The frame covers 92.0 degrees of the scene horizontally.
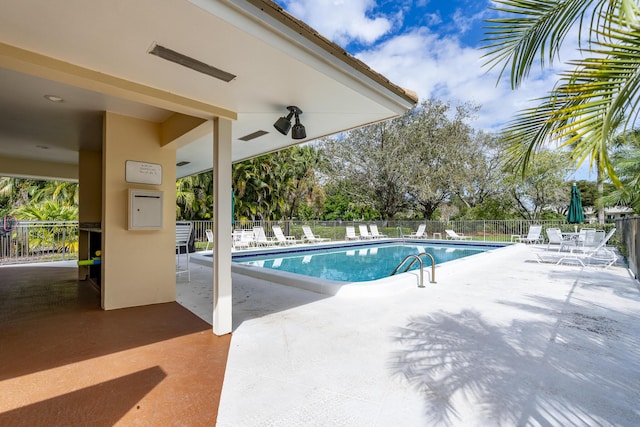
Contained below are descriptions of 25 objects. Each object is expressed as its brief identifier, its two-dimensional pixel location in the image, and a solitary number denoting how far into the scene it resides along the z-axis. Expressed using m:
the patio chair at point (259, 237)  12.80
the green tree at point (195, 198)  14.75
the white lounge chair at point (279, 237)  13.60
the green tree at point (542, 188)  17.19
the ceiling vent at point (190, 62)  2.33
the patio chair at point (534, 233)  12.90
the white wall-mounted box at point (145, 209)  4.28
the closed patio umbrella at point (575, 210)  10.40
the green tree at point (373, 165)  17.89
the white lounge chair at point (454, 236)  16.31
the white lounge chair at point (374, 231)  17.33
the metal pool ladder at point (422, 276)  5.50
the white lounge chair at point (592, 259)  7.64
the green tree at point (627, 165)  7.96
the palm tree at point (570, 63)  1.64
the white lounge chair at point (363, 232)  16.68
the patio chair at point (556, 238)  9.25
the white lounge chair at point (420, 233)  17.44
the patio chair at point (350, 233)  16.28
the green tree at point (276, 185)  16.31
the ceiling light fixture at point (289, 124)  3.67
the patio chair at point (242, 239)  12.10
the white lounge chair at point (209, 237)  11.82
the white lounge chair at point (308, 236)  14.85
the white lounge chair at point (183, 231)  5.58
